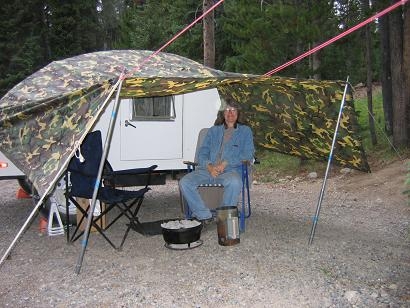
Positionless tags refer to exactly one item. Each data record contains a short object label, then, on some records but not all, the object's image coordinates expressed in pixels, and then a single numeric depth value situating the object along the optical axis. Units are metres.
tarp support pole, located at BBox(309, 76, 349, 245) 3.98
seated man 4.28
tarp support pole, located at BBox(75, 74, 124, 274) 3.28
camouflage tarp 3.27
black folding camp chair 4.01
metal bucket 3.96
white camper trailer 5.39
